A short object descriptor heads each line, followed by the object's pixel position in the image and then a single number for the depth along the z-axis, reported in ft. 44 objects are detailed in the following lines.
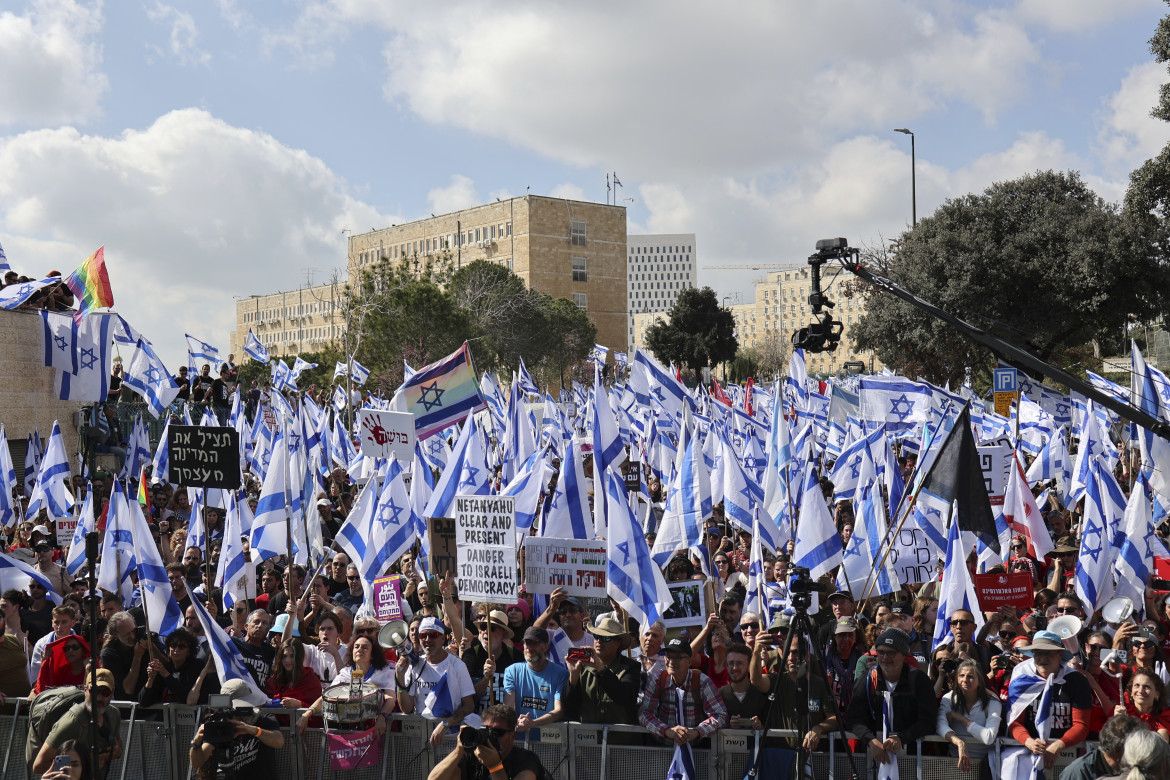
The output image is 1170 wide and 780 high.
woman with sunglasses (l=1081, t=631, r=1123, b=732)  23.40
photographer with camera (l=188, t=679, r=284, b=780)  22.24
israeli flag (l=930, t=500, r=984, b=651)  30.14
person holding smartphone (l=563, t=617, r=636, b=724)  24.90
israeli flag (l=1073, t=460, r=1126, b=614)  35.32
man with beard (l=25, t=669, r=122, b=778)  23.29
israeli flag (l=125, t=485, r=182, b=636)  33.12
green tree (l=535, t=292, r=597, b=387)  245.86
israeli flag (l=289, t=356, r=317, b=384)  98.50
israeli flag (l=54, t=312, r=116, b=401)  74.38
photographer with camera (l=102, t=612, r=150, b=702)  27.68
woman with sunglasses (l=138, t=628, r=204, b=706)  26.96
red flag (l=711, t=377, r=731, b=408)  89.61
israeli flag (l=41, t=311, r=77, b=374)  76.02
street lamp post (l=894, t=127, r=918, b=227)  137.90
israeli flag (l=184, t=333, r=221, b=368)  90.94
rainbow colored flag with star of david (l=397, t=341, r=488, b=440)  48.22
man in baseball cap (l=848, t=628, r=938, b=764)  23.17
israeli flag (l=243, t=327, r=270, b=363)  103.53
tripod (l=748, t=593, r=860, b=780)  22.02
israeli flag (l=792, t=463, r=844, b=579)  38.55
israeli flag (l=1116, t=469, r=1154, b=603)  35.58
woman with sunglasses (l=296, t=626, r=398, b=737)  25.48
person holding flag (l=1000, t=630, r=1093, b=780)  22.35
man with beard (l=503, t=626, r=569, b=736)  25.66
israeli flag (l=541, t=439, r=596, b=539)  36.14
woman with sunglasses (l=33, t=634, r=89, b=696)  27.99
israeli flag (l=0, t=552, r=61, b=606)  34.06
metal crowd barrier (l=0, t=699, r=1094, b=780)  23.52
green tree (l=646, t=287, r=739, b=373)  265.34
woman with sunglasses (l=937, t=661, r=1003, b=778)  22.86
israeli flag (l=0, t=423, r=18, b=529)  51.75
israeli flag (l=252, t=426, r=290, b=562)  41.60
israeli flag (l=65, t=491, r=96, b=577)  42.57
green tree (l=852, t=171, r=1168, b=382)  105.29
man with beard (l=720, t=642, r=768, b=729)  24.67
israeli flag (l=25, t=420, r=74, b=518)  53.36
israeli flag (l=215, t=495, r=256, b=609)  38.29
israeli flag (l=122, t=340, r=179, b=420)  72.49
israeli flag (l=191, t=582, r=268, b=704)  26.43
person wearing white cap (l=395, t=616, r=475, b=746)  25.59
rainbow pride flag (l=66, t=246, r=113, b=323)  78.18
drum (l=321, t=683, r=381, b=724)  24.39
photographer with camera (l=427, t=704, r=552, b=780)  21.65
